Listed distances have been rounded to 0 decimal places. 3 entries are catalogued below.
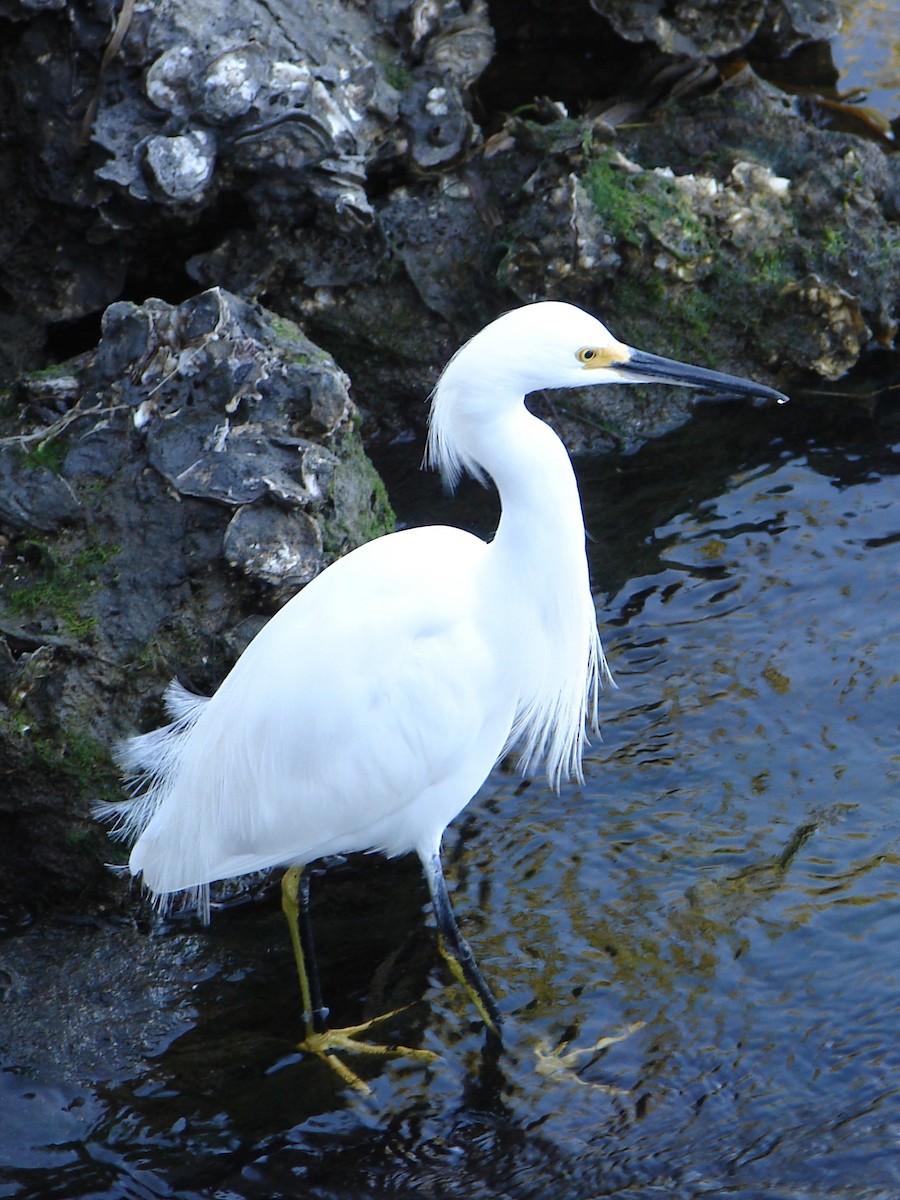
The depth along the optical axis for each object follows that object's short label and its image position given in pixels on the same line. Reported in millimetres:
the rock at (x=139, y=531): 7539
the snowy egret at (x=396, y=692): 6633
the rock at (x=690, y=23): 11852
